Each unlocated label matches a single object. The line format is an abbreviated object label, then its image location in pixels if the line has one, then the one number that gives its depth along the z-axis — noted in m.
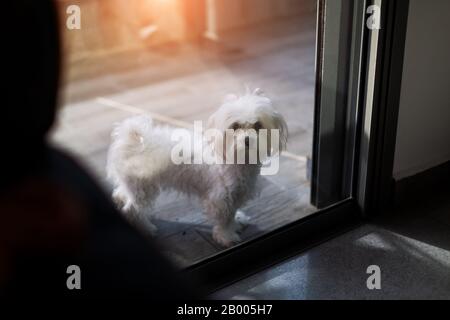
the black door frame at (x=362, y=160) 1.73
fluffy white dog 1.69
